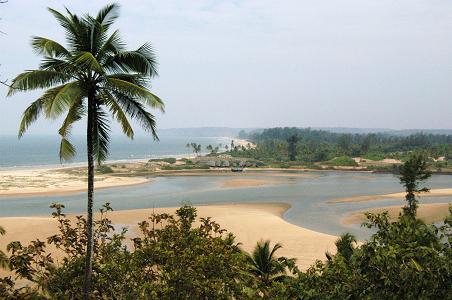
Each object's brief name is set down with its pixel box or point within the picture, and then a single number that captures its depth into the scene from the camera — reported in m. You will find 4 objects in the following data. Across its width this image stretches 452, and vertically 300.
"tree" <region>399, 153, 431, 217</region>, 36.94
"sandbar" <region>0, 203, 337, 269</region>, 31.84
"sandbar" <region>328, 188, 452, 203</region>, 61.29
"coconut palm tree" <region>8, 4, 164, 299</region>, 11.89
